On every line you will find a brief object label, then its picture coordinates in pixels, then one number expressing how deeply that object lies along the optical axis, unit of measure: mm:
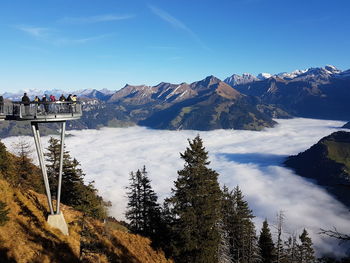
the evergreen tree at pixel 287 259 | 59500
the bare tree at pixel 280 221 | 39725
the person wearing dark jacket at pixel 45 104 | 23509
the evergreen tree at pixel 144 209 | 39000
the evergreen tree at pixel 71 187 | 43031
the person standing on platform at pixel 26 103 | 22875
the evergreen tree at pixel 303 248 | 59744
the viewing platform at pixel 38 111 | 22703
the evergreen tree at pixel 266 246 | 60572
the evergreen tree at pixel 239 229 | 50112
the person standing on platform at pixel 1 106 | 22347
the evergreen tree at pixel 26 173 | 37531
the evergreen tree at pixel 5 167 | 30761
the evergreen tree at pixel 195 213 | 31125
